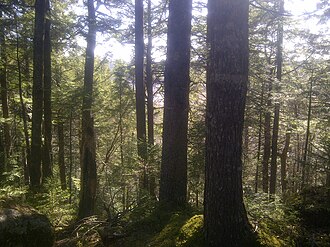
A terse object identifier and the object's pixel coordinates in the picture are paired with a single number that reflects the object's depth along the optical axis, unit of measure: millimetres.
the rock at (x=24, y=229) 5117
